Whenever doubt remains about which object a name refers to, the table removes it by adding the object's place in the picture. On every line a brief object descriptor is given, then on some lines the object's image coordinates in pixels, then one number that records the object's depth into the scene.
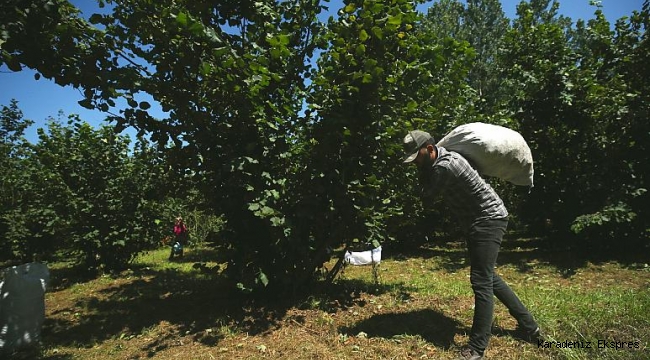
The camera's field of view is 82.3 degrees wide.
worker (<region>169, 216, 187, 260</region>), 12.55
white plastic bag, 8.46
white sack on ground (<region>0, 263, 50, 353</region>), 4.20
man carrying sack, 2.75
